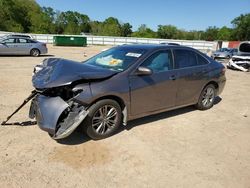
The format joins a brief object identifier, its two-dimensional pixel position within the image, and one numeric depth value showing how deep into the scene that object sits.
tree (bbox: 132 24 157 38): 61.47
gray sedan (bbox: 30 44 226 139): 2.88
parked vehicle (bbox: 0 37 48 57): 11.89
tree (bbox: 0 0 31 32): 41.54
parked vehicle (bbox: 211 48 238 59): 16.97
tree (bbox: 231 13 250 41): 54.65
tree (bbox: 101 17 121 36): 49.92
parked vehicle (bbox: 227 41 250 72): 11.20
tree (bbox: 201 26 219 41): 70.98
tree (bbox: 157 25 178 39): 66.04
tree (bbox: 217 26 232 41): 61.97
